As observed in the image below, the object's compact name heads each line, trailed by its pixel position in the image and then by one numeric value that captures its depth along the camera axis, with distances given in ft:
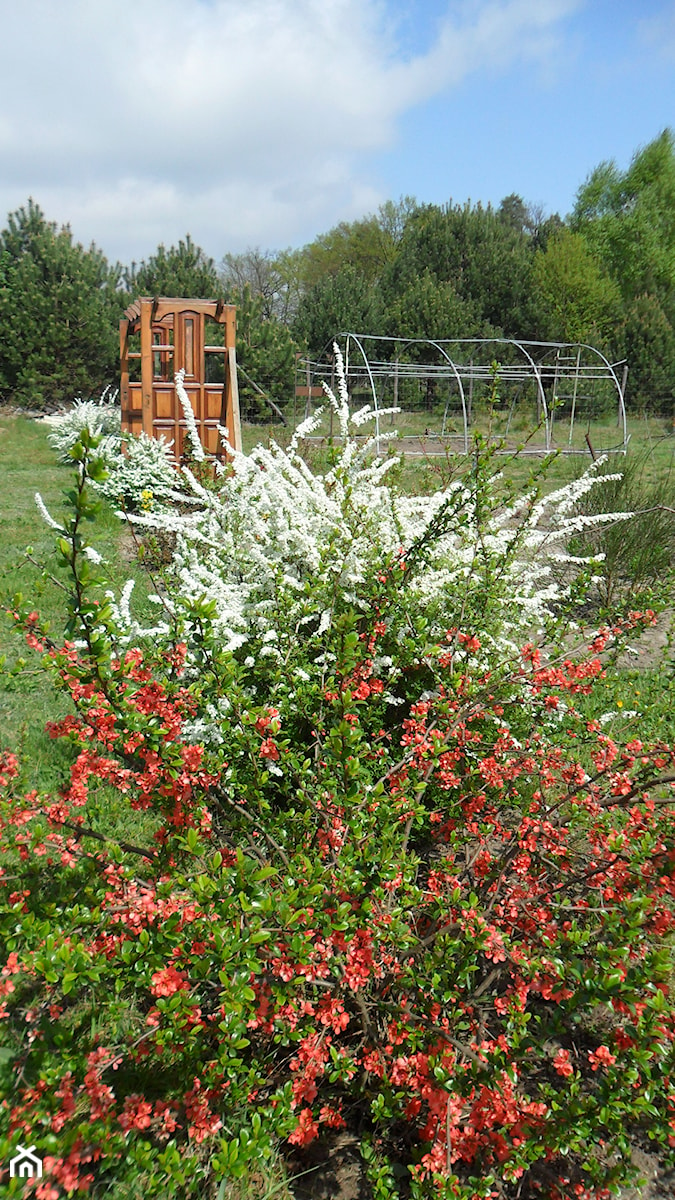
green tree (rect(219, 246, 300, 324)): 117.50
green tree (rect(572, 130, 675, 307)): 92.07
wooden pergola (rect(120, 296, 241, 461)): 29.91
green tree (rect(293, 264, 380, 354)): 80.12
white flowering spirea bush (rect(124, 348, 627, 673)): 8.66
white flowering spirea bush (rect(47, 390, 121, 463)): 35.05
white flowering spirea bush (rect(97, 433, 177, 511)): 25.31
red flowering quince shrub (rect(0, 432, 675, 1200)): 4.91
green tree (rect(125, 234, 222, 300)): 58.70
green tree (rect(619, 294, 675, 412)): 76.07
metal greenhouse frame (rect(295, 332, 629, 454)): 66.85
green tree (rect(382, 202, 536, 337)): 85.05
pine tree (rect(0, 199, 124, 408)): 53.06
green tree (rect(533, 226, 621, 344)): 81.97
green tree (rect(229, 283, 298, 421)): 55.01
